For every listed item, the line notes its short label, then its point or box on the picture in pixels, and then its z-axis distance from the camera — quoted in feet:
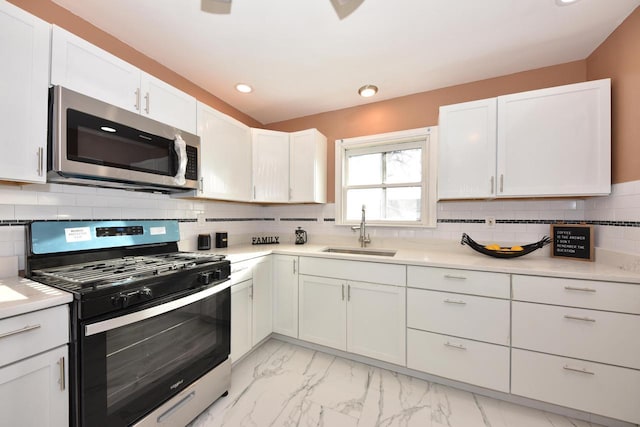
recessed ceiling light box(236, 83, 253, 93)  7.78
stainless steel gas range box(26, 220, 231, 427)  3.48
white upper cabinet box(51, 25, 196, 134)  4.22
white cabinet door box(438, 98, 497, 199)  6.43
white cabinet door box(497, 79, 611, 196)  5.56
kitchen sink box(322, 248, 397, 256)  8.06
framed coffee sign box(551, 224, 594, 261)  6.05
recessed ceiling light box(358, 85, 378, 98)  7.87
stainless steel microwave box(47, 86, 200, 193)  4.06
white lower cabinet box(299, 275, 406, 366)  6.40
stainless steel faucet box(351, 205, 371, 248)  8.69
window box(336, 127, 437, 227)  8.18
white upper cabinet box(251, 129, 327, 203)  8.75
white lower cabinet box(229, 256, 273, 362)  6.45
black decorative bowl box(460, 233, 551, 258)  6.10
